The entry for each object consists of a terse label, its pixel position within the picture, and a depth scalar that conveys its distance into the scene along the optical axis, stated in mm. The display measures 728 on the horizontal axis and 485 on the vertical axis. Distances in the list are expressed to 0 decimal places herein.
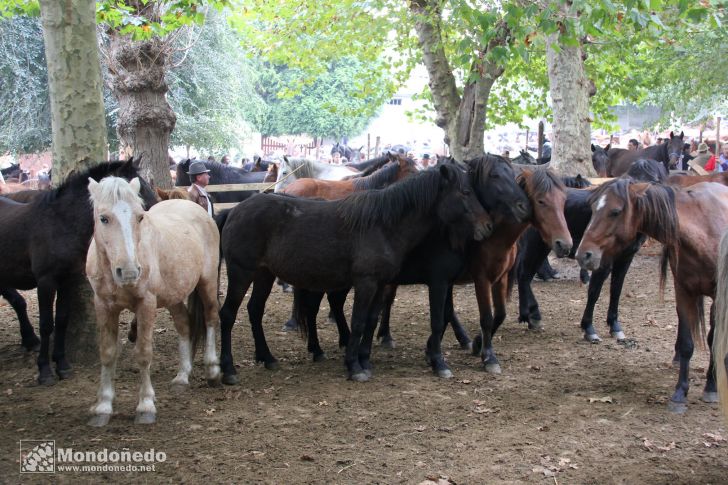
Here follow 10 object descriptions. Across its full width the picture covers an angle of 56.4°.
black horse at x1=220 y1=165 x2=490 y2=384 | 6320
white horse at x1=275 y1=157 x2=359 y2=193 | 13664
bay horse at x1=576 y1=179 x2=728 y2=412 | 5609
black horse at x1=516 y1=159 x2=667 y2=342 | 7965
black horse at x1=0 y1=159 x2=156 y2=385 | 6074
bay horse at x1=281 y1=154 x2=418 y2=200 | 9748
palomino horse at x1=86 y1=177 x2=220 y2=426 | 4781
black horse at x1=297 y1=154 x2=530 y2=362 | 6512
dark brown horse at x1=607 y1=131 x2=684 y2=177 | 19688
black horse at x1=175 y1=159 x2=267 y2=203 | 15414
